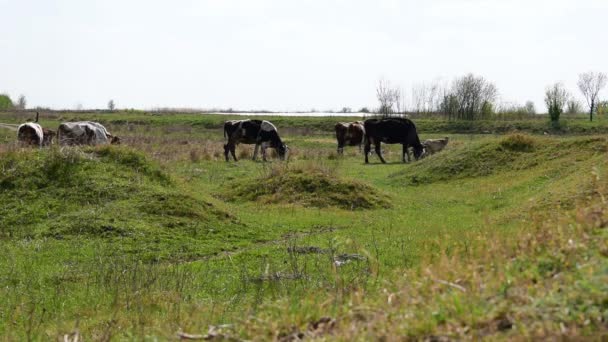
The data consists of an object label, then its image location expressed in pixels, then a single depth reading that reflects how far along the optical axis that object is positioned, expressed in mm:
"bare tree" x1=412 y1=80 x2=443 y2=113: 96725
